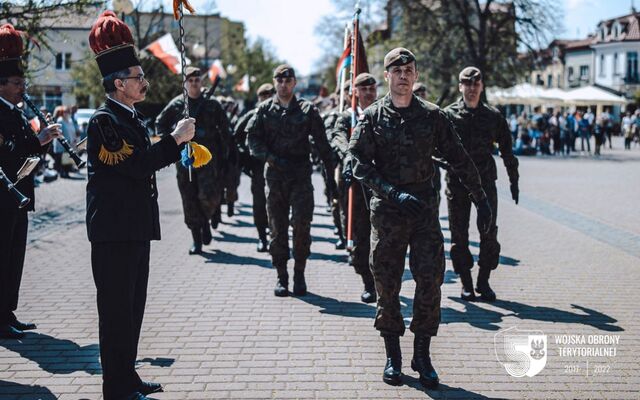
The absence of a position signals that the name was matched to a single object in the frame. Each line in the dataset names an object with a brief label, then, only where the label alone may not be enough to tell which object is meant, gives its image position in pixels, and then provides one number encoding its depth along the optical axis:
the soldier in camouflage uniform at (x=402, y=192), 5.08
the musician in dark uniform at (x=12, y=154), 6.09
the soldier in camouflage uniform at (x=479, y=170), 7.27
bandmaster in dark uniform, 4.36
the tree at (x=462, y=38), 37.03
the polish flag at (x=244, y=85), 28.52
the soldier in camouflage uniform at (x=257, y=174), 10.48
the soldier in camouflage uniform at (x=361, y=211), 7.54
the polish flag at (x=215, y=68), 18.39
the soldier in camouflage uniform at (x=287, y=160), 7.69
